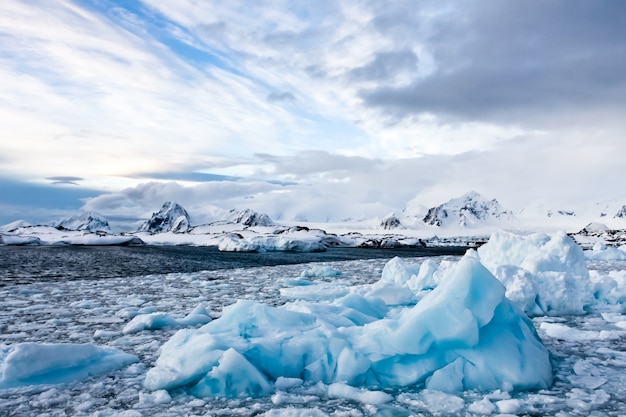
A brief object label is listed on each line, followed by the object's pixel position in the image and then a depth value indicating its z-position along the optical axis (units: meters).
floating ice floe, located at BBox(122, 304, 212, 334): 6.55
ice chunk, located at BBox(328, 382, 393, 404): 3.85
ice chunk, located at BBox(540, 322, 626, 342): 6.20
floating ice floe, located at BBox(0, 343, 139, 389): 4.12
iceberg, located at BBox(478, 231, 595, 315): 8.38
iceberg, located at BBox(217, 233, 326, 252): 44.78
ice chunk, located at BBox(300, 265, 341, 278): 16.11
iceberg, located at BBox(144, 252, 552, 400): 4.14
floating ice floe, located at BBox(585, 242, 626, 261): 29.81
